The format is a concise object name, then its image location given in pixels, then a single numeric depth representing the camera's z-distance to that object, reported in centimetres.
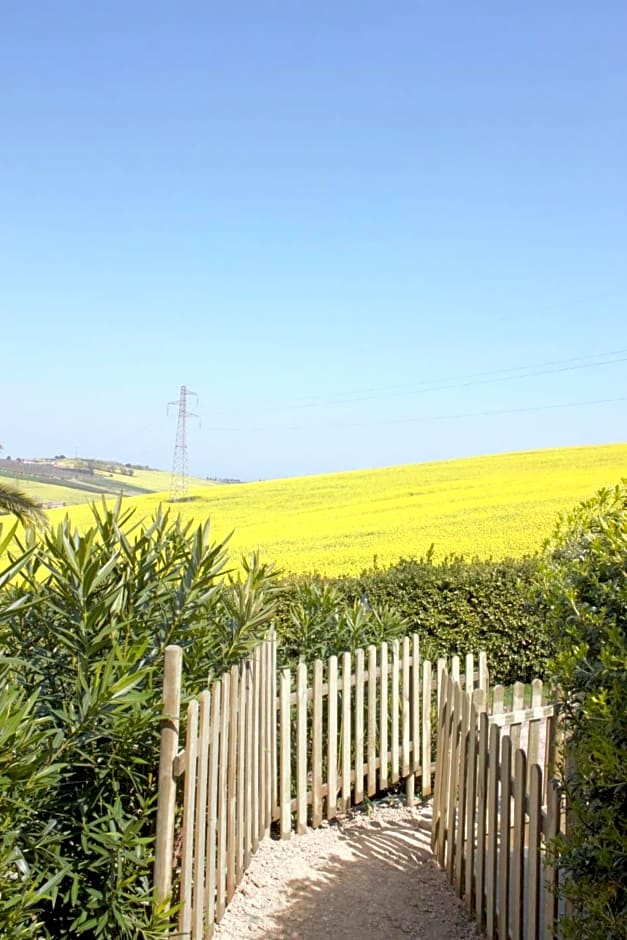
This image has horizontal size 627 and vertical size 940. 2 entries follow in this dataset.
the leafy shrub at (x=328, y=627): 659
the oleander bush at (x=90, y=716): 303
